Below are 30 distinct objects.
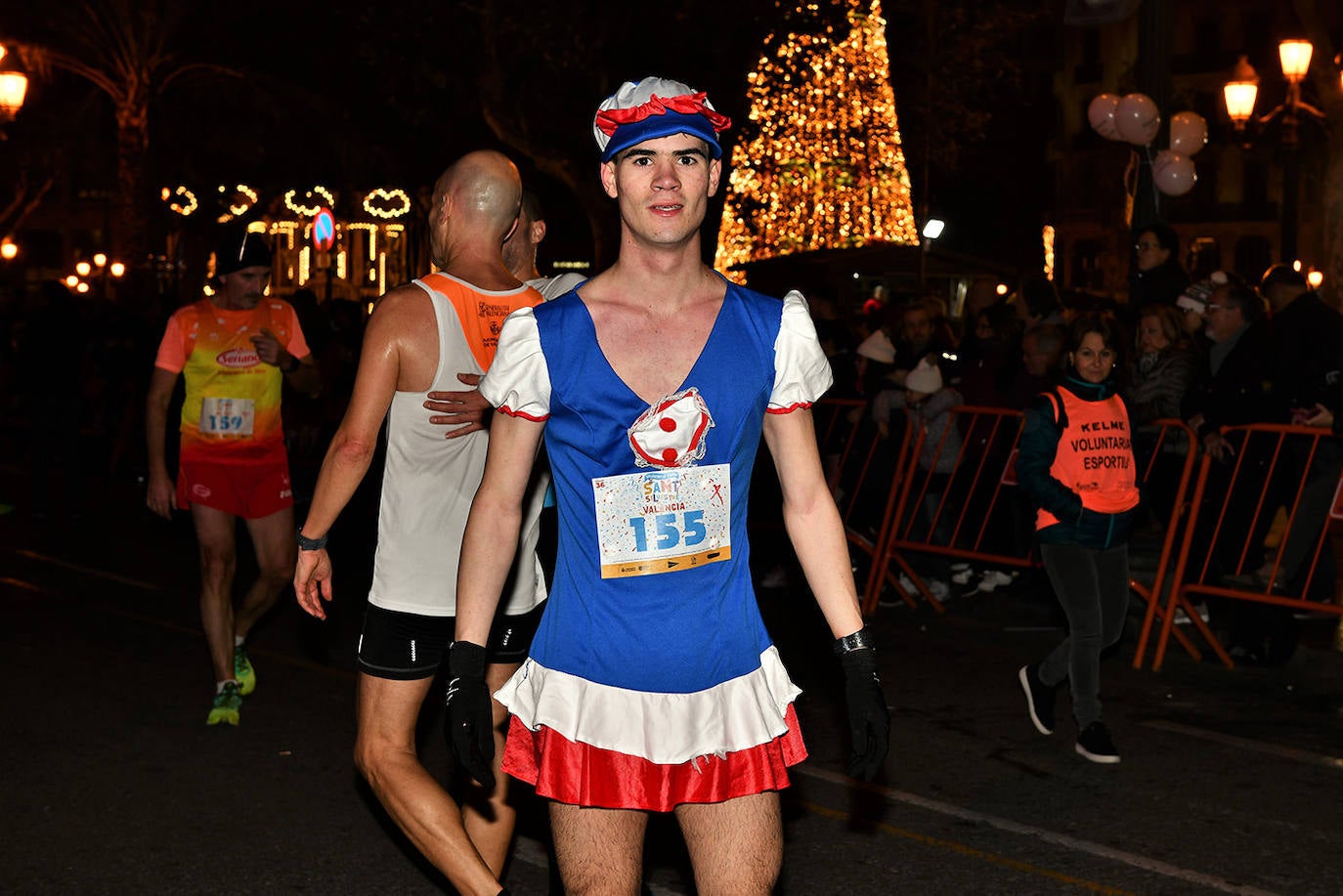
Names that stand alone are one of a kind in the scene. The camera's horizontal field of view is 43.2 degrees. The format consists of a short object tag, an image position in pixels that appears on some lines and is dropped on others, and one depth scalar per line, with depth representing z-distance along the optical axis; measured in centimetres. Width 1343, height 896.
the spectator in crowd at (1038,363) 1000
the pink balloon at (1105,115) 1352
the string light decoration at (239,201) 3469
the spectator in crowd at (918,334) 1105
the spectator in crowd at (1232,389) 891
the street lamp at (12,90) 1923
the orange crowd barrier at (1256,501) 873
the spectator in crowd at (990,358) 1103
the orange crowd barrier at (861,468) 1055
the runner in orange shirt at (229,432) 689
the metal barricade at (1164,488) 858
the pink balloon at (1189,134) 1461
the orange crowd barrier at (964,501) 1004
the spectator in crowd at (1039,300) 1150
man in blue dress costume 319
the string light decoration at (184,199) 3541
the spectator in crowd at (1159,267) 1120
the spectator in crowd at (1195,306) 1066
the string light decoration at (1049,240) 5525
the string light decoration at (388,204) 3169
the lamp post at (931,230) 2392
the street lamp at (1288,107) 1747
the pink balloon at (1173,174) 1259
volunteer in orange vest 666
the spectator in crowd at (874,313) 1614
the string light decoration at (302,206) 3234
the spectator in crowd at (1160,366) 970
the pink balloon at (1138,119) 1191
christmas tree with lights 2348
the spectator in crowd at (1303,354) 930
